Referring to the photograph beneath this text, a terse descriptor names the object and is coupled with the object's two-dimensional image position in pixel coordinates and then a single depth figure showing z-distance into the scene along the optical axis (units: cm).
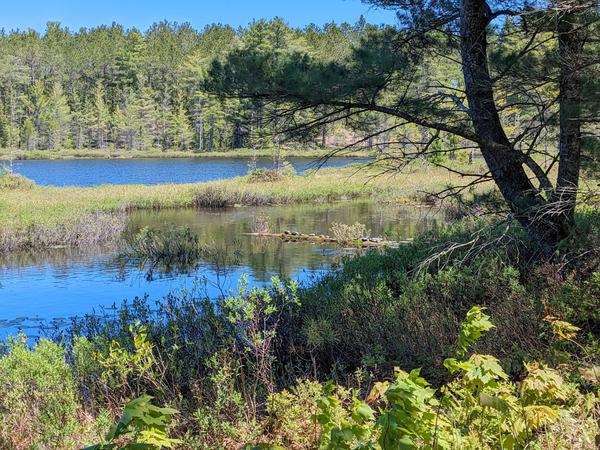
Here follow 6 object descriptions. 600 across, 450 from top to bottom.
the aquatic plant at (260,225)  1884
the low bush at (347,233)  1617
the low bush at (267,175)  3347
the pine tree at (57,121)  8169
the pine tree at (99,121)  8450
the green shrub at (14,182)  2812
